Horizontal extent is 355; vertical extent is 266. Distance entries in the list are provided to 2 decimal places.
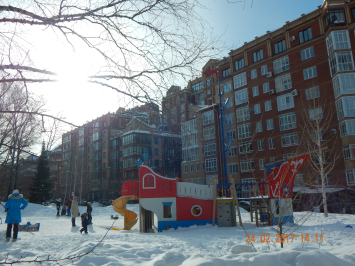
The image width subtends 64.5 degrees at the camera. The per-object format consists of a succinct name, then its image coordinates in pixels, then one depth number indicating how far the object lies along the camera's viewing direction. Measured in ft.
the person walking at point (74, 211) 51.56
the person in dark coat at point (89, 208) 50.16
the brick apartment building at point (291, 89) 91.35
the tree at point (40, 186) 138.10
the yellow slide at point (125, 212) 48.96
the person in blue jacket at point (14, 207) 31.30
